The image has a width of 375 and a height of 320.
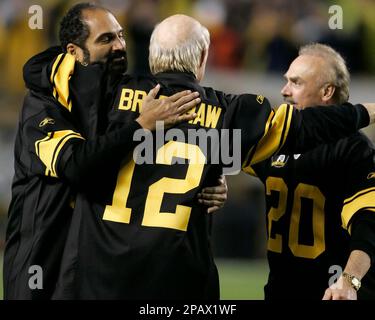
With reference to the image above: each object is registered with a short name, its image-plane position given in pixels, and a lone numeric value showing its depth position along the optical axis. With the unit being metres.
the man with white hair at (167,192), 6.79
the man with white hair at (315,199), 7.76
